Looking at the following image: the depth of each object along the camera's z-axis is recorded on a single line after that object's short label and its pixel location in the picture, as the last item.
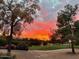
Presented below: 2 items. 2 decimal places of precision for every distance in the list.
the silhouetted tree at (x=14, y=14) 10.71
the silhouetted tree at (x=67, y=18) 17.85
